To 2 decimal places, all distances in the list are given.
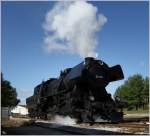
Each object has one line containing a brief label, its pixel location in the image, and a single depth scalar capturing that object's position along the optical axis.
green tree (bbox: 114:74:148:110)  35.92
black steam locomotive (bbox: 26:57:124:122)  11.84
